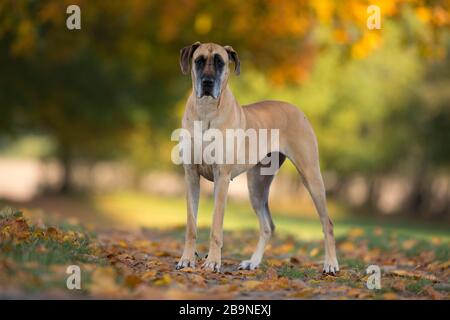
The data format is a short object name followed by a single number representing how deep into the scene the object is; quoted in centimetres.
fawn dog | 667
